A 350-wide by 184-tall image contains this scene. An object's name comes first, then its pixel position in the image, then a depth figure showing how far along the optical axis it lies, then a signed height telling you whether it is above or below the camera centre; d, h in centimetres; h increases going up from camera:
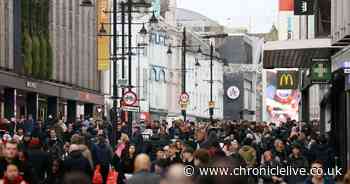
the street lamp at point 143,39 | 10838 +584
